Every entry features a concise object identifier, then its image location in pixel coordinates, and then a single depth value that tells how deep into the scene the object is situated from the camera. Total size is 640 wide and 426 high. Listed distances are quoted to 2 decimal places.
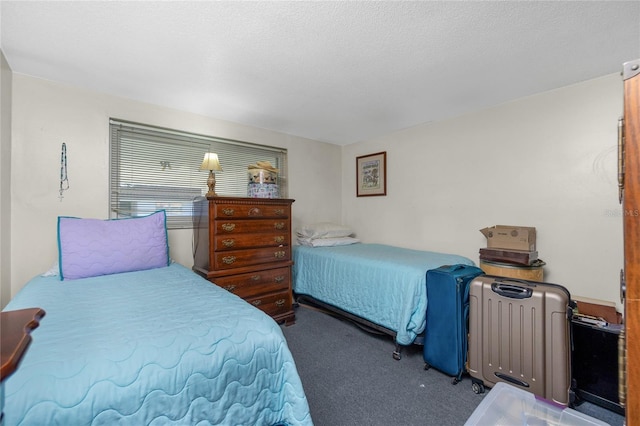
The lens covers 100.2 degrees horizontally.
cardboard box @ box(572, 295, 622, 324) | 1.82
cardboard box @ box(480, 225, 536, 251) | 2.16
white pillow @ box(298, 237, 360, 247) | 3.26
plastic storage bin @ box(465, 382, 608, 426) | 1.09
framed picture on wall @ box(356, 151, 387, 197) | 3.62
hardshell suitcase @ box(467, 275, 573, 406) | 1.53
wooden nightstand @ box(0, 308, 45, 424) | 0.41
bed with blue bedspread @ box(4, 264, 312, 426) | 0.70
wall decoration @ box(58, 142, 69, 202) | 2.15
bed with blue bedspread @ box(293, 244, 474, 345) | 2.06
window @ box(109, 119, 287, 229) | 2.43
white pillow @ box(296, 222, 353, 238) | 3.37
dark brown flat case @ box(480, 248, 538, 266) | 2.08
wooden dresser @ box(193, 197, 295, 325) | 2.36
